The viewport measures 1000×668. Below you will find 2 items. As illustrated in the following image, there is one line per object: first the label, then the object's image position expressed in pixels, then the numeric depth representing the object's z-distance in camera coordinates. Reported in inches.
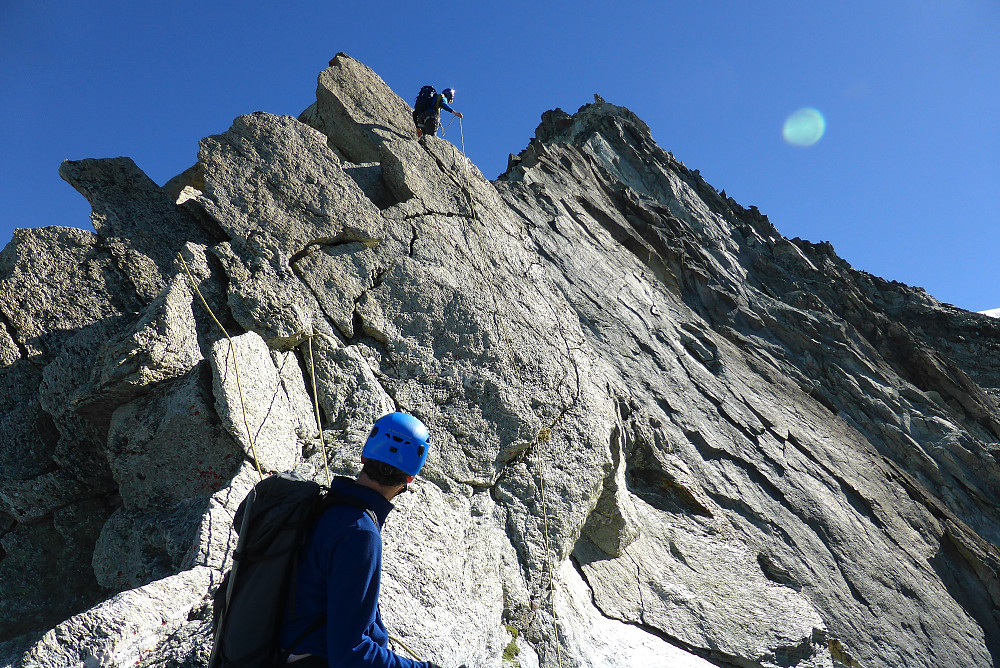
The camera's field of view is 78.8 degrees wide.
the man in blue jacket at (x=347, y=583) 115.6
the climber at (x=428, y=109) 539.2
